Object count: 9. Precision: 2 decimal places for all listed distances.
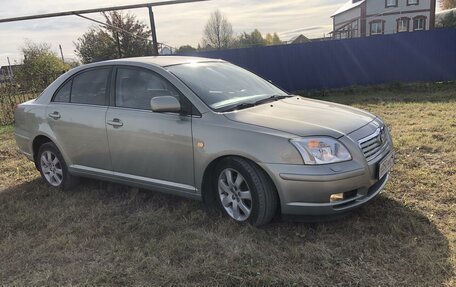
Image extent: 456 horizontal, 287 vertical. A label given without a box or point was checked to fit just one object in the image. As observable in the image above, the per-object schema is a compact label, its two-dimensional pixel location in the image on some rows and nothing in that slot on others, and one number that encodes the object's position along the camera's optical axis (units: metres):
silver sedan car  3.54
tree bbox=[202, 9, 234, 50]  53.31
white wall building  43.56
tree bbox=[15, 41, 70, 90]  12.45
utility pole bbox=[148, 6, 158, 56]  9.63
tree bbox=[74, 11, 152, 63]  28.69
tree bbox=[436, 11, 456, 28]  38.19
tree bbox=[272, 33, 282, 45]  85.29
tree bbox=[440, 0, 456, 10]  60.51
